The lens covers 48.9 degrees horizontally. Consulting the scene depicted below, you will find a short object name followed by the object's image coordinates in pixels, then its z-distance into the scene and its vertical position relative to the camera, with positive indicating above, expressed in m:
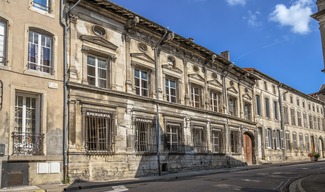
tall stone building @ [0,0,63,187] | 12.63 +1.77
